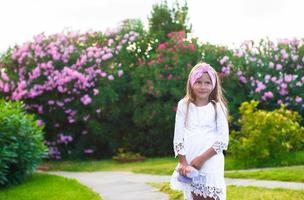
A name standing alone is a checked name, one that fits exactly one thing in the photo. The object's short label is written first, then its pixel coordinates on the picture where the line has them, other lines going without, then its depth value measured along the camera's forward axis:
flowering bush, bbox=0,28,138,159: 14.88
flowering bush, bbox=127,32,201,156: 14.13
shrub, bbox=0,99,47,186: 9.34
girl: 4.59
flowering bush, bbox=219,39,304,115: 13.77
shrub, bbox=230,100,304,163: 10.73
